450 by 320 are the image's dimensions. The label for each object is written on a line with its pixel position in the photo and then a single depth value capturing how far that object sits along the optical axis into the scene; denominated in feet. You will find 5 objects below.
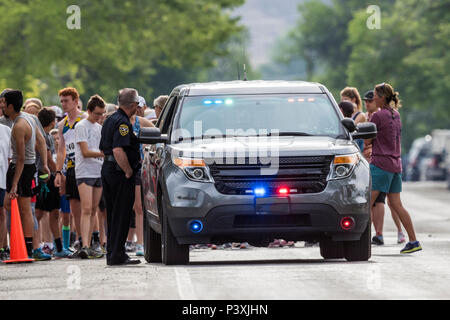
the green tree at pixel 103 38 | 145.30
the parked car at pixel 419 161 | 208.13
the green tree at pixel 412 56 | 223.92
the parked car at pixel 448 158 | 148.77
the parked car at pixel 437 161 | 181.68
